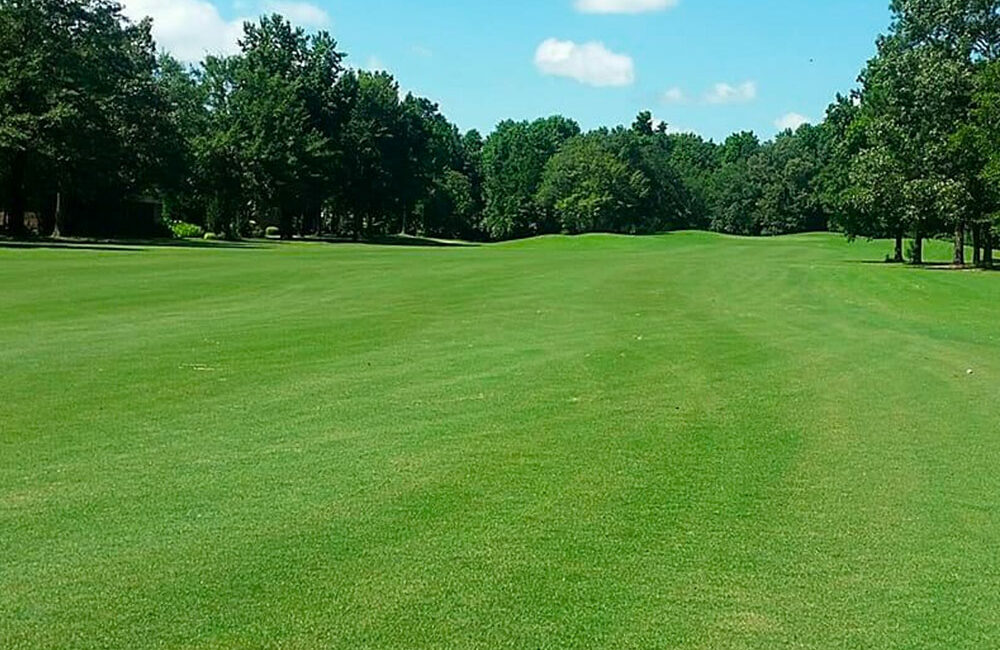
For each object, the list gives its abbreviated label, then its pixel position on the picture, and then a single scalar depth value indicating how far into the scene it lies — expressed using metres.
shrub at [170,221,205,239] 92.43
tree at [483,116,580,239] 139.88
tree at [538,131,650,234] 133.00
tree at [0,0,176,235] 64.81
